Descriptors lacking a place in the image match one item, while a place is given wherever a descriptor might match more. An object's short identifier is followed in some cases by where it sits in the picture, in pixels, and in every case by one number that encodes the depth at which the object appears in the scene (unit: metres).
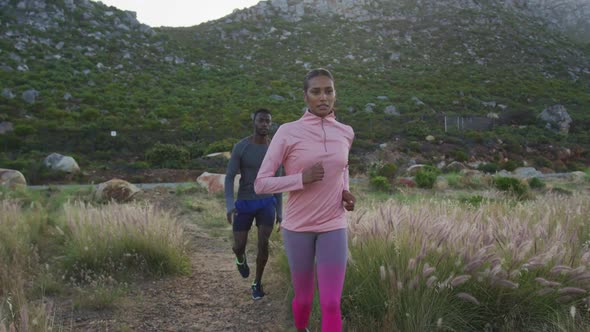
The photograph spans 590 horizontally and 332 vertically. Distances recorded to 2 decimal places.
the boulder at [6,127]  23.64
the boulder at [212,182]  13.90
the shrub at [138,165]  19.53
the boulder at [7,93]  28.63
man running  5.12
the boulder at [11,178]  13.27
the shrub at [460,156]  23.95
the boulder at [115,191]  11.90
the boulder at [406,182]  14.96
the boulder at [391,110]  34.61
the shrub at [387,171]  16.42
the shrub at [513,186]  12.47
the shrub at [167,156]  20.50
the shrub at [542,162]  24.52
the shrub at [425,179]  14.50
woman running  2.85
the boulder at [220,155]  20.73
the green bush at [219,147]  22.64
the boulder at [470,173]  17.27
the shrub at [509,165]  21.47
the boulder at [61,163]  17.83
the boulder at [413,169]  18.28
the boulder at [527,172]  18.81
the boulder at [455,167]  21.06
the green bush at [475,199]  9.45
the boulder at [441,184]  14.49
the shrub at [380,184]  14.20
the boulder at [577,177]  17.07
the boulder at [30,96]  28.86
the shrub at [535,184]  14.28
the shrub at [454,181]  15.29
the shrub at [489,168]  21.11
